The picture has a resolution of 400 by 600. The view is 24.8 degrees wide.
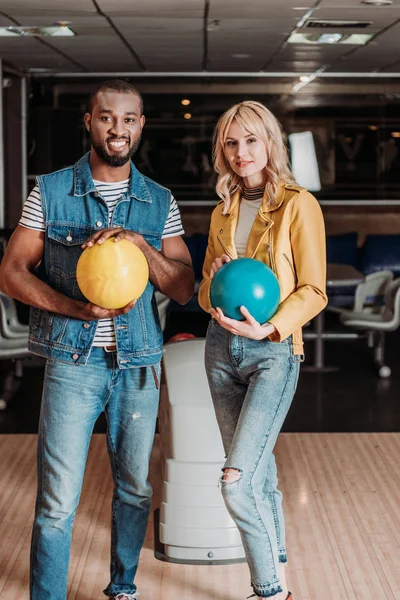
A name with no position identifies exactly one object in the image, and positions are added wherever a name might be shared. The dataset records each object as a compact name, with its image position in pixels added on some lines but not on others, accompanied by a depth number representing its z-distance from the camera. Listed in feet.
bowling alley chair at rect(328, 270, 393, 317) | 25.35
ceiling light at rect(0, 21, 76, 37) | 21.50
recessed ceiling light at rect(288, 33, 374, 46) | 22.38
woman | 7.81
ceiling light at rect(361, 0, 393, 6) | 17.76
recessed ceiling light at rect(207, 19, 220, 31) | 20.11
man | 7.93
